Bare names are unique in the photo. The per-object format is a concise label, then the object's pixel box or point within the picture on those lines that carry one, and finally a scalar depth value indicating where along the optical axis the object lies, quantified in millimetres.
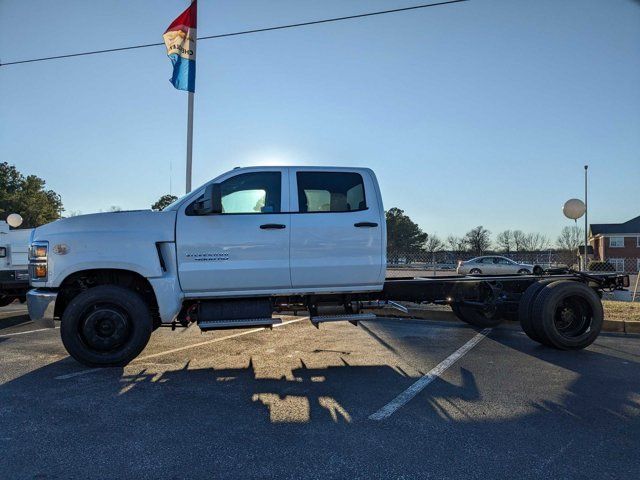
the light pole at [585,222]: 15438
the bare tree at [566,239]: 71825
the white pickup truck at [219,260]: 5270
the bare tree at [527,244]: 77938
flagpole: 11992
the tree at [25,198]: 35281
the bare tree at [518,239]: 78688
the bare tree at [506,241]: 78625
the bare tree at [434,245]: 65688
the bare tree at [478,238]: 67938
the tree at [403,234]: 61750
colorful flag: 12219
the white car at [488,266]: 28830
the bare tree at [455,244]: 67325
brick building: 50219
